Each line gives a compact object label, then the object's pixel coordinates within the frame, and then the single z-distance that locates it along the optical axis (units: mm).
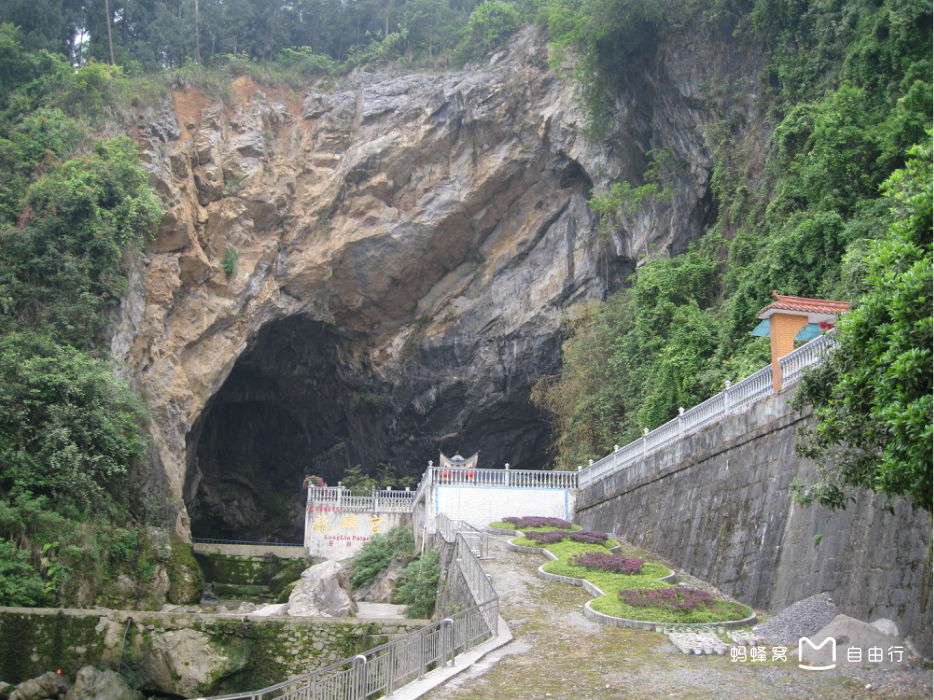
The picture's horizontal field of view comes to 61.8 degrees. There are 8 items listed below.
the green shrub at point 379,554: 20750
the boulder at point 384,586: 19062
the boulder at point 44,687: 13211
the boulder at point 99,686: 13336
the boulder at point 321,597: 16594
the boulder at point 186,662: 13781
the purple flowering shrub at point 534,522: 18797
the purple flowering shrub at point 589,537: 15977
